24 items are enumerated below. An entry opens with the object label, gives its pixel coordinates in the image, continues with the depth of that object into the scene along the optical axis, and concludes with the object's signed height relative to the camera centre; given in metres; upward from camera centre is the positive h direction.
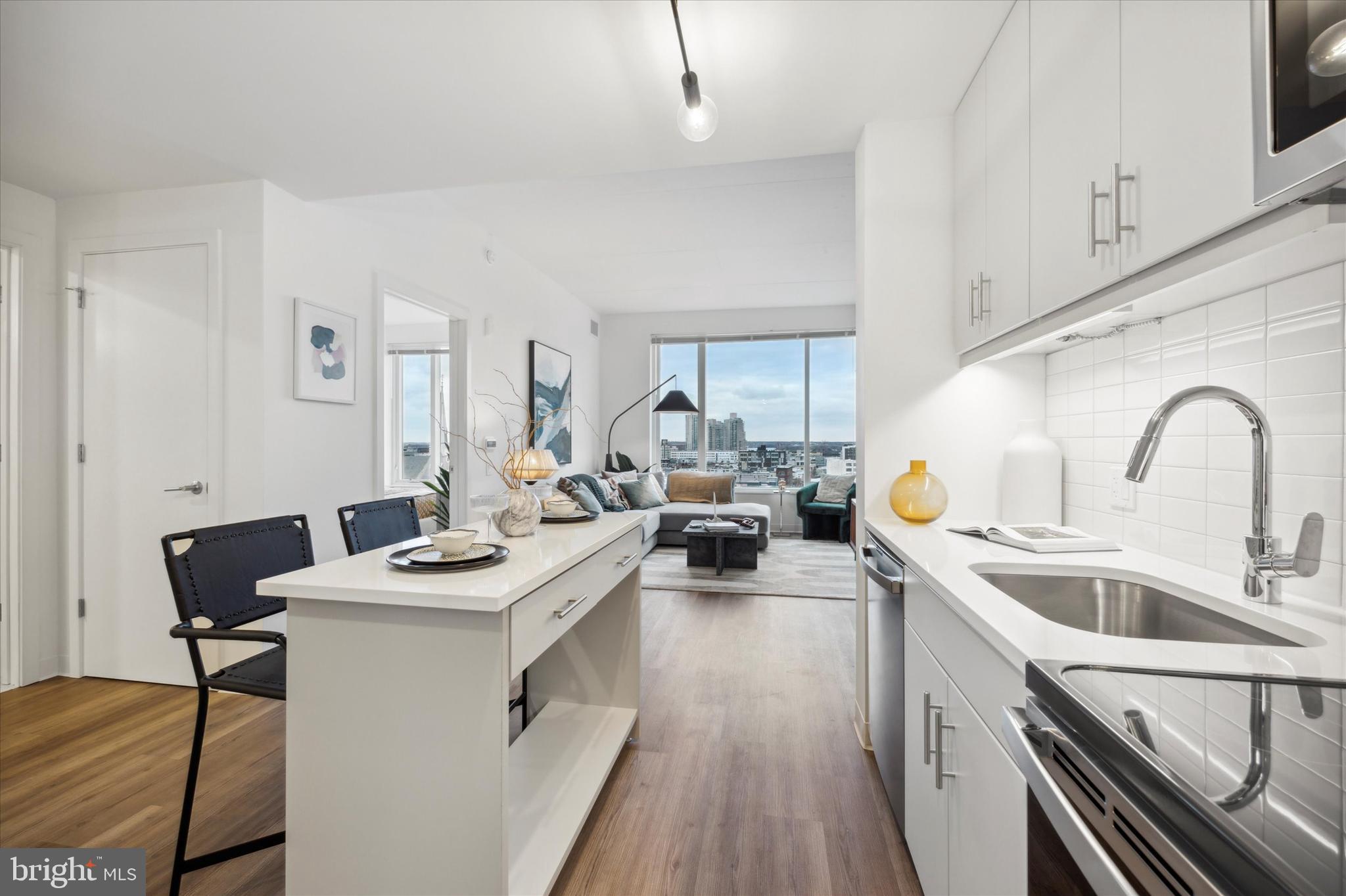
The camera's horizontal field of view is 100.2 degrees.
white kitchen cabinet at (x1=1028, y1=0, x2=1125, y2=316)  1.13 +0.68
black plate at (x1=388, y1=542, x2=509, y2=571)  1.33 -0.29
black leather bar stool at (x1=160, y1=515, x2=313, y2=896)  1.40 -0.42
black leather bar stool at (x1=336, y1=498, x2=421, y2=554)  1.88 -0.28
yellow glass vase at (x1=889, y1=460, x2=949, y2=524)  1.96 -0.17
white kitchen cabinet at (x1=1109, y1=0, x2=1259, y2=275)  0.80 +0.52
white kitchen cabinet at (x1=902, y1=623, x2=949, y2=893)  1.20 -0.78
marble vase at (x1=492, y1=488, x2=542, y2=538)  1.76 -0.22
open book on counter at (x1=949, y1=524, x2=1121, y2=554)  1.43 -0.24
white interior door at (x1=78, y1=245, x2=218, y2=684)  2.72 +0.03
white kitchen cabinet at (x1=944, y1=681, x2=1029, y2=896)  0.81 -0.59
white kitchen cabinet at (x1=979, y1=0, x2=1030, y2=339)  1.53 +0.77
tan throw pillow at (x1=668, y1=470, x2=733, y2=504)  6.41 -0.46
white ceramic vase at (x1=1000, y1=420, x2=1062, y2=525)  1.88 -0.10
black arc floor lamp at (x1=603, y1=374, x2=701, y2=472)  6.19 +0.47
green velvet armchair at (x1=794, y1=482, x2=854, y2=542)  6.09 -0.77
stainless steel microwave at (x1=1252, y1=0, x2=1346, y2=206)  0.59 +0.40
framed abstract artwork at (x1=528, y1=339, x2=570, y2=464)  5.08 +0.52
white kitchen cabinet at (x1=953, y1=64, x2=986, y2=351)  1.84 +0.82
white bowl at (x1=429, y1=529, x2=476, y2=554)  1.39 -0.23
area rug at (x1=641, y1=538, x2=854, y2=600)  4.39 -1.09
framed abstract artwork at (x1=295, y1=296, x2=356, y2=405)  2.77 +0.48
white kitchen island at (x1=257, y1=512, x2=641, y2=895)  1.18 -0.60
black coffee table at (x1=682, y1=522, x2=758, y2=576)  4.88 -0.89
